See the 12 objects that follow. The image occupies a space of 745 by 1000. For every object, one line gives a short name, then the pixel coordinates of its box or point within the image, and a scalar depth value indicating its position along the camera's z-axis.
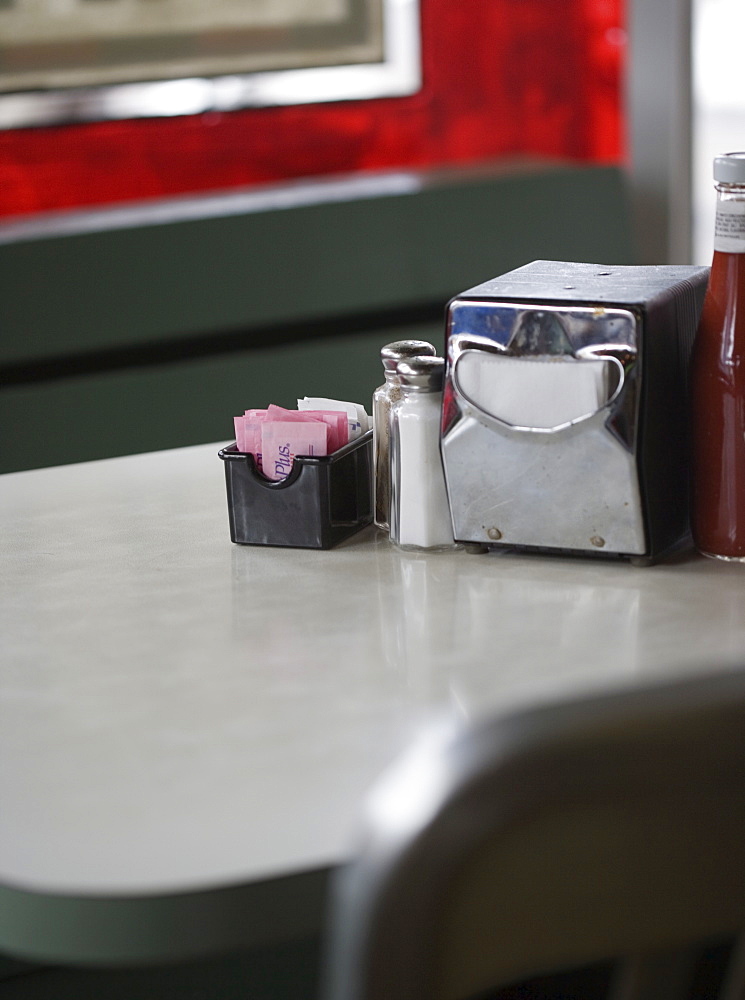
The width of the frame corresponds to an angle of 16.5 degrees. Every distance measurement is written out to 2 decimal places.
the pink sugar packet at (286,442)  1.50
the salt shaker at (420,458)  1.49
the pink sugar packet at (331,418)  1.51
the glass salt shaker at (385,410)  1.50
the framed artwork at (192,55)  3.10
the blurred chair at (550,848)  0.78
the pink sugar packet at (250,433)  1.51
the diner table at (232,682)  1.19
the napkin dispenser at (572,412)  1.42
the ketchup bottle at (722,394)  1.42
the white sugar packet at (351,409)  1.53
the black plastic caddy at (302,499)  1.49
